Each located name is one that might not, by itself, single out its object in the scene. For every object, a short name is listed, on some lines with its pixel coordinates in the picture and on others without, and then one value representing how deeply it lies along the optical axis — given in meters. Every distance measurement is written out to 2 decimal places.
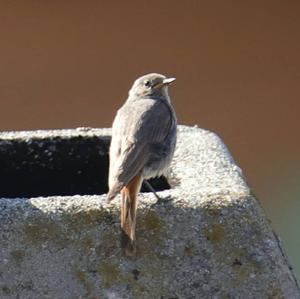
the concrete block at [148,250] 5.98
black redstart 6.08
